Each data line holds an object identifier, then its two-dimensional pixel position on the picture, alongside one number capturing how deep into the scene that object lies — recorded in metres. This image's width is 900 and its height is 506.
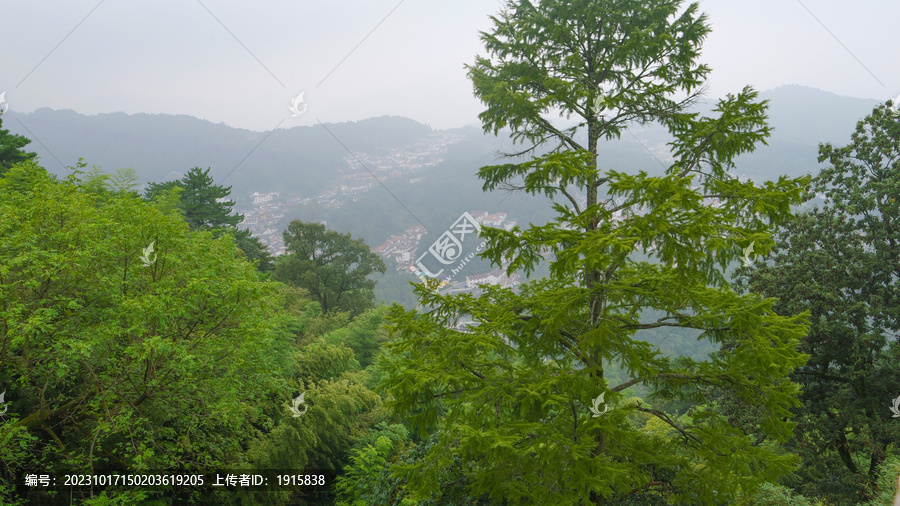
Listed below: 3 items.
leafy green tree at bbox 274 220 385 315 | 29.84
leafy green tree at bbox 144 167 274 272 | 25.73
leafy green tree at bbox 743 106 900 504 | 9.98
